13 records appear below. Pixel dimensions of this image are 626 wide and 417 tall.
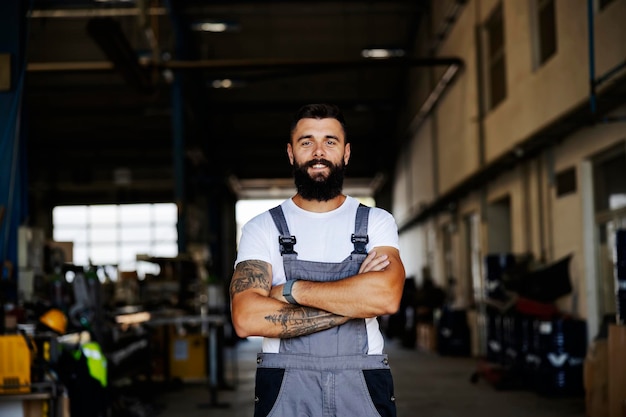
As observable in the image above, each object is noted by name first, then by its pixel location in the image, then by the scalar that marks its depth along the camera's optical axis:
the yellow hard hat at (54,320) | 5.97
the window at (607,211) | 8.90
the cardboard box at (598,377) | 7.11
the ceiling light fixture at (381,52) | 18.44
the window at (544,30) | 10.59
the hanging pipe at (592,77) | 7.43
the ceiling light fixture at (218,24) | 14.73
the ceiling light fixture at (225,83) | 19.27
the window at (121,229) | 32.44
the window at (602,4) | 8.46
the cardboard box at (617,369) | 6.45
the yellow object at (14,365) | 5.26
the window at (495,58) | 13.27
